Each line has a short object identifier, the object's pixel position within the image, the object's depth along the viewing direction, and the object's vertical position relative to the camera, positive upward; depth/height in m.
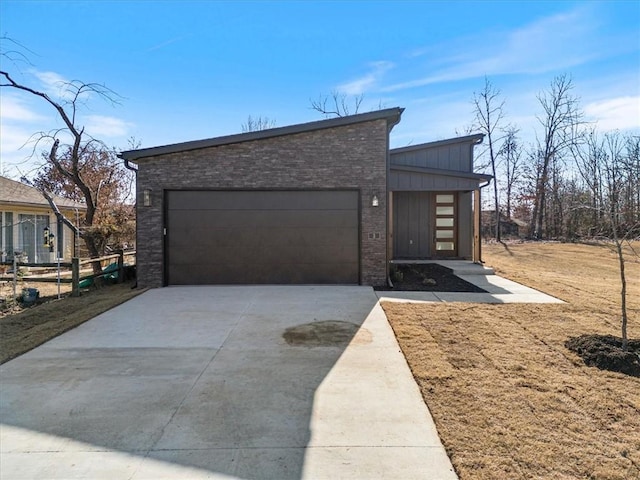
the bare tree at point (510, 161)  26.34 +4.80
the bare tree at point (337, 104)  24.50 +7.94
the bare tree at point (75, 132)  11.37 +2.91
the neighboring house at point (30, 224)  13.45 +0.31
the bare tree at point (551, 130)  25.36 +6.59
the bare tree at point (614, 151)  17.22 +4.01
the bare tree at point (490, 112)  25.88 +7.83
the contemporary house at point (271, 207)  9.62 +0.61
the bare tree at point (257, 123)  26.42 +7.25
